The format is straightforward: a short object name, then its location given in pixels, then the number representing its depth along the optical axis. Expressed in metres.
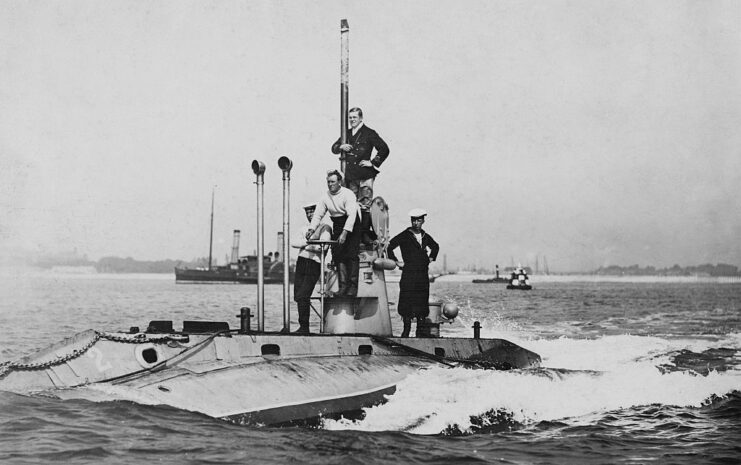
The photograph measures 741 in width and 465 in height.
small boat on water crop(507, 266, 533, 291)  105.38
